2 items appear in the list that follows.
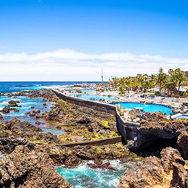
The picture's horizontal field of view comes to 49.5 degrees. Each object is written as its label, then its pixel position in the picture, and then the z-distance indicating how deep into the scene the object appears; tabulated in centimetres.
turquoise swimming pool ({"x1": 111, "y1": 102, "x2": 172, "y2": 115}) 4847
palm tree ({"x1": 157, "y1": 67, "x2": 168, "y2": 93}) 7019
